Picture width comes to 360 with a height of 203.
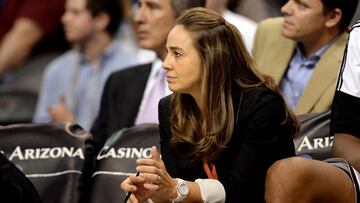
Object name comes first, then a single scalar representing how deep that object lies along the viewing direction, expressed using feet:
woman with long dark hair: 24.85
